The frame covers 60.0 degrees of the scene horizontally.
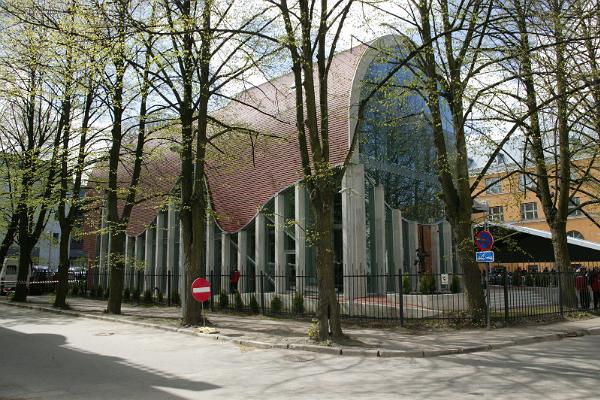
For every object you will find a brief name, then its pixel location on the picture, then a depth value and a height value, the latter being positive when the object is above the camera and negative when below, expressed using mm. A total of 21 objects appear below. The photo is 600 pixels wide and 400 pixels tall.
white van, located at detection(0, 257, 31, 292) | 33641 -557
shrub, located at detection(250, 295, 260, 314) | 19016 -1497
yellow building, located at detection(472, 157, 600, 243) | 48500 +3961
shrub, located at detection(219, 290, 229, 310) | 20428 -1435
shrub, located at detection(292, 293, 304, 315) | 17719 -1413
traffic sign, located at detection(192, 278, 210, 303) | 14141 -689
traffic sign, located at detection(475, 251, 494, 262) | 13242 +123
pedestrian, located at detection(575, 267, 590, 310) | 18516 -1084
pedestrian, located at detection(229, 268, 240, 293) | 20578 -705
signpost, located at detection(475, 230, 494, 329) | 13273 +307
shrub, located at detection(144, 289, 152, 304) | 25062 -1479
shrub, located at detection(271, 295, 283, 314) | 18281 -1450
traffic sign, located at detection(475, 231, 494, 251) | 13430 +508
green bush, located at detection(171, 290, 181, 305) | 23938 -1515
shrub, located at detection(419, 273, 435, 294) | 18062 -787
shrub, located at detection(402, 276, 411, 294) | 18778 -883
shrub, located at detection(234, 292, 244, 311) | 19625 -1461
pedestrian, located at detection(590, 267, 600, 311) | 18594 -889
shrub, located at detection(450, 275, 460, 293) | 20266 -966
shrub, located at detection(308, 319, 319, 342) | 11745 -1570
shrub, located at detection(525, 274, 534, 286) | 17795 -674
